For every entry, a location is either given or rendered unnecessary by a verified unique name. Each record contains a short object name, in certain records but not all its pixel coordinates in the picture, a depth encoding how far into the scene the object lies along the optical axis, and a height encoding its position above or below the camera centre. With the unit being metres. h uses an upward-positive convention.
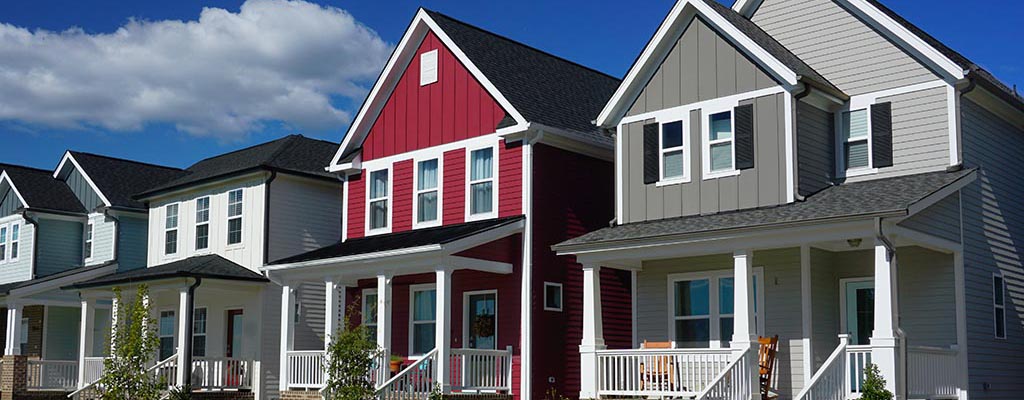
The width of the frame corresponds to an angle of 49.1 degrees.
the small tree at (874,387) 15.56 -0.74
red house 21.72 +2.34
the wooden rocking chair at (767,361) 18.10 -0.46
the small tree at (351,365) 19.42 -0.63
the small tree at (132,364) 19.39 -0.65
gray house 17.52 +2.15
